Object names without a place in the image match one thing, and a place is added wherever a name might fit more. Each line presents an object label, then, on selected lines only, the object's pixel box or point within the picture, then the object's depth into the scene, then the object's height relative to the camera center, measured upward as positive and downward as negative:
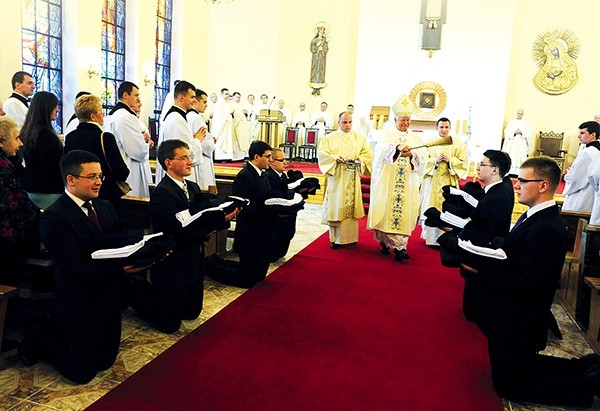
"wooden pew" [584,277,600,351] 3.80 -1.15
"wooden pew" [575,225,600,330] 4.43 -0.93
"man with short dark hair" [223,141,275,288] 5.10 -0.88
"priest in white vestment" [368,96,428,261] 6.71 -0.46
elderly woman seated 3.37 -0.58
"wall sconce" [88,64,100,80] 11.98 +1.43
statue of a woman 18.19 +3.19
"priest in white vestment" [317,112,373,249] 6.98 -0.40
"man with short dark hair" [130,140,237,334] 3.86 -0.78
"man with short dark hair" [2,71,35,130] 6.54 +0.37
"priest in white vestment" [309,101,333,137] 17.22 +0.92
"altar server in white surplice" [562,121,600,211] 6.79 -0.18
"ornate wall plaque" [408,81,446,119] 16.34 +1.69
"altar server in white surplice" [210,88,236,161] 15.55 +0.40
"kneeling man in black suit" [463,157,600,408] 2.97 -0.87
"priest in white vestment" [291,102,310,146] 17.58 +0.90
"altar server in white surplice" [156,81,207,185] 5.96 +0.19
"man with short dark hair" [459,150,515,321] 4.21 -0.39
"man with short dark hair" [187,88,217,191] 6.76 -0.07
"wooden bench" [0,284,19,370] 3.07 -1.01
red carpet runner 3.07 -1.49
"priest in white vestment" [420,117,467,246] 7.42 -0.25
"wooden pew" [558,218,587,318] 4.68 -1.10
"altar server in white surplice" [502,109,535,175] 15.56 +0.54
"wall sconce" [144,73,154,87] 14.03 +1.52
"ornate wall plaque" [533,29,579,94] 16.17 +3.13
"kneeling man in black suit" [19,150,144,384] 3.01 -0.88
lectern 15.82 +0.52
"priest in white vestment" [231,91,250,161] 15.98 +0.39
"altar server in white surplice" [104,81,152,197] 5.58 +0.09
